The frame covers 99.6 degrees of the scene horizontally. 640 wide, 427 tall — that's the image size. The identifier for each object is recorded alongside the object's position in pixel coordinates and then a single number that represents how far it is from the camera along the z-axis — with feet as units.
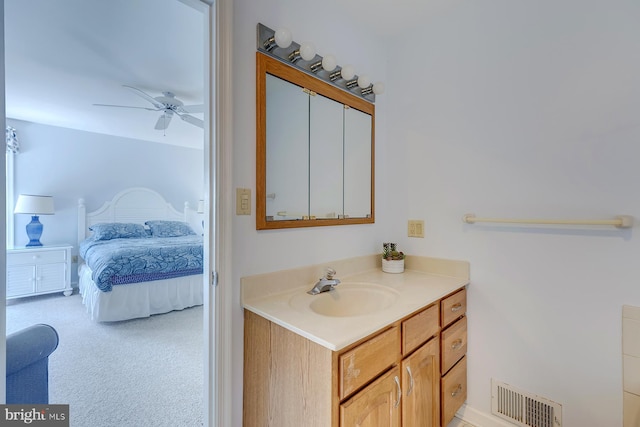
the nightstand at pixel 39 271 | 11.23
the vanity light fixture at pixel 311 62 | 3.89
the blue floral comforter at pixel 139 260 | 9.27
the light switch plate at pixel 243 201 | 3.69
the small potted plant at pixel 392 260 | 5.52
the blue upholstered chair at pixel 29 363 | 3.24
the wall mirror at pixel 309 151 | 4.01
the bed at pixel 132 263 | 9.32
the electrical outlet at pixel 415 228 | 5.74
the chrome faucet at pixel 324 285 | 4.15
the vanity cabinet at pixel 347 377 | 2.74
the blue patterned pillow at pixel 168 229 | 15.01
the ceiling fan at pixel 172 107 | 8.63
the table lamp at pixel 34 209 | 11.57
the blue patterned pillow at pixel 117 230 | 13.14
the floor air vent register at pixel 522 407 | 4.36
